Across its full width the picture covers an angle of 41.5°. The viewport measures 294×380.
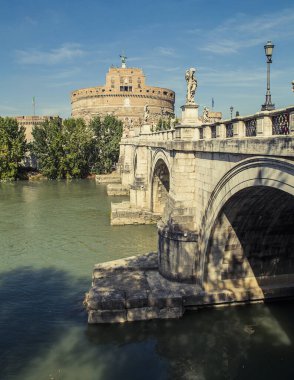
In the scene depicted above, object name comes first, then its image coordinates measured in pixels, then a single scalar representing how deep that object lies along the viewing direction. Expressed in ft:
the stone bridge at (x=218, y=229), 35.01
